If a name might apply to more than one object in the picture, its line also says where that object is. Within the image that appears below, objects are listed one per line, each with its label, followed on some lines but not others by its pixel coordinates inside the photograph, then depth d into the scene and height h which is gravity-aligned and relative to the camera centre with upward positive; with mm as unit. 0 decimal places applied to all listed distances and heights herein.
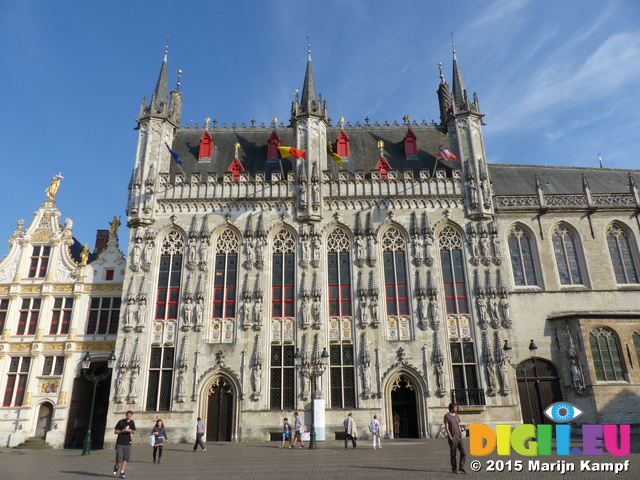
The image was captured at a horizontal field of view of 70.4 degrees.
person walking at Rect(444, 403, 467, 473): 12938 -1076
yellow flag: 31500 +16001
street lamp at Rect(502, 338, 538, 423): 27034 +1718
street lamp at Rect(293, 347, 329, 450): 26000 +1759
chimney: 36188 +12576
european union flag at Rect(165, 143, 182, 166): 31547 +16110
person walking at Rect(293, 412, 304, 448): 22281 -1454
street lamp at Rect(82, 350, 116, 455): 21155 +1218
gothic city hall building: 26484 +6116
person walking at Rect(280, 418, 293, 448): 22547 -1454
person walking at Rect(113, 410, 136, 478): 14188 -1143
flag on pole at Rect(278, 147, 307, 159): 30922 +16008
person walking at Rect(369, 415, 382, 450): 20766 -1368
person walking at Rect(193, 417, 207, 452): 21203 -1349
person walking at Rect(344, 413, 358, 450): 20547 -1334
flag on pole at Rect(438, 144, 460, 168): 30973 +15818
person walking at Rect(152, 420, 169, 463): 17312 -1202
